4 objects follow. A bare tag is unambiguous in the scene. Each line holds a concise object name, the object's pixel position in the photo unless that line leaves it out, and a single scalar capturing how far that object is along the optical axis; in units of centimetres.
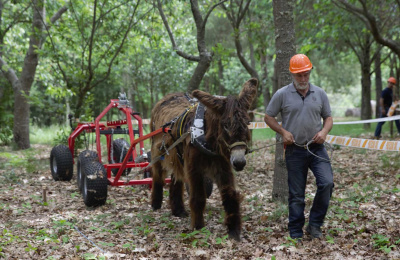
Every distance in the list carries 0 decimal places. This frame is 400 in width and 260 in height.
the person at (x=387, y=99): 1320
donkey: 437
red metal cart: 650
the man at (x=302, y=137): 448
